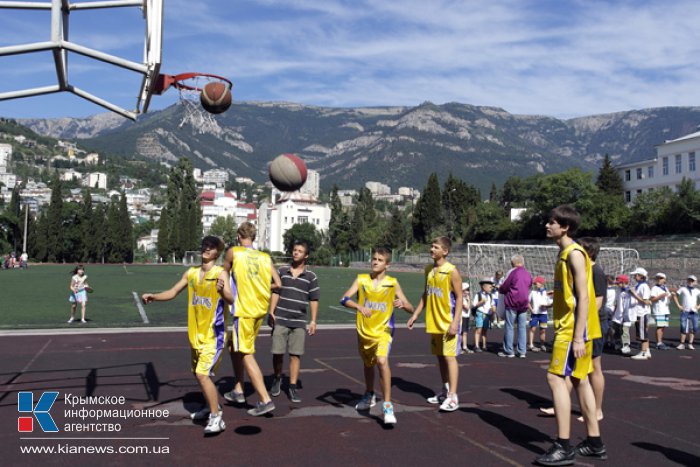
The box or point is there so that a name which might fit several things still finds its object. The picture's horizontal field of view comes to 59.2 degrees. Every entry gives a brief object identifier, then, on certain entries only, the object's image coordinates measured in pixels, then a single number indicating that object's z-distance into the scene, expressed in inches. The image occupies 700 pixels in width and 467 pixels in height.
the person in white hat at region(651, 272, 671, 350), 548.4
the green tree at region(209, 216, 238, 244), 5478.3
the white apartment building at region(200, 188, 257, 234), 7357.3
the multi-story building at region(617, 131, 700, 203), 2881.4
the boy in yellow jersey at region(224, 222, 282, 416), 266.4
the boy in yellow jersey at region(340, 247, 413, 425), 280.5
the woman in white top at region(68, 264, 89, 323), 667.4
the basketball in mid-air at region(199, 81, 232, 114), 335.6
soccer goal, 770.8
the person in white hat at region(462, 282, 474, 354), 498.3
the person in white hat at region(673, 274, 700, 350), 556.4
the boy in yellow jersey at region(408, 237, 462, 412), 294.7
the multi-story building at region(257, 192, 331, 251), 5536.4
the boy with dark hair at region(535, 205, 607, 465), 217.5
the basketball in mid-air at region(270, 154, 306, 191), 338.6
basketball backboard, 245.1
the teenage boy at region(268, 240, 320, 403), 315.3
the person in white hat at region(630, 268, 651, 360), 511.8
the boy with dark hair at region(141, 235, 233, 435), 253.9
